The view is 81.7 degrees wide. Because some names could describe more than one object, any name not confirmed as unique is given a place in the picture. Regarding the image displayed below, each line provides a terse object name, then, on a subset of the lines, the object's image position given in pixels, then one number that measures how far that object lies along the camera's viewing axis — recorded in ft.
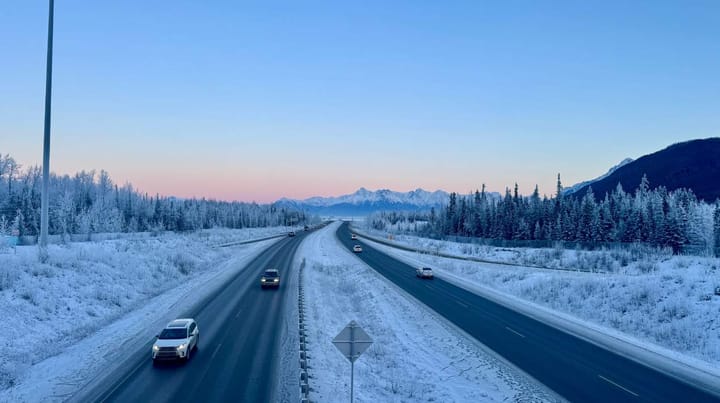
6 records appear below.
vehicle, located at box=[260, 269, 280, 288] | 119.24
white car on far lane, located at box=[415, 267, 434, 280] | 148.40
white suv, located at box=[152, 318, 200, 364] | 56.44
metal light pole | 94.48
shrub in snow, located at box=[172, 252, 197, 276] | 147.33
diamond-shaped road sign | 37.06
